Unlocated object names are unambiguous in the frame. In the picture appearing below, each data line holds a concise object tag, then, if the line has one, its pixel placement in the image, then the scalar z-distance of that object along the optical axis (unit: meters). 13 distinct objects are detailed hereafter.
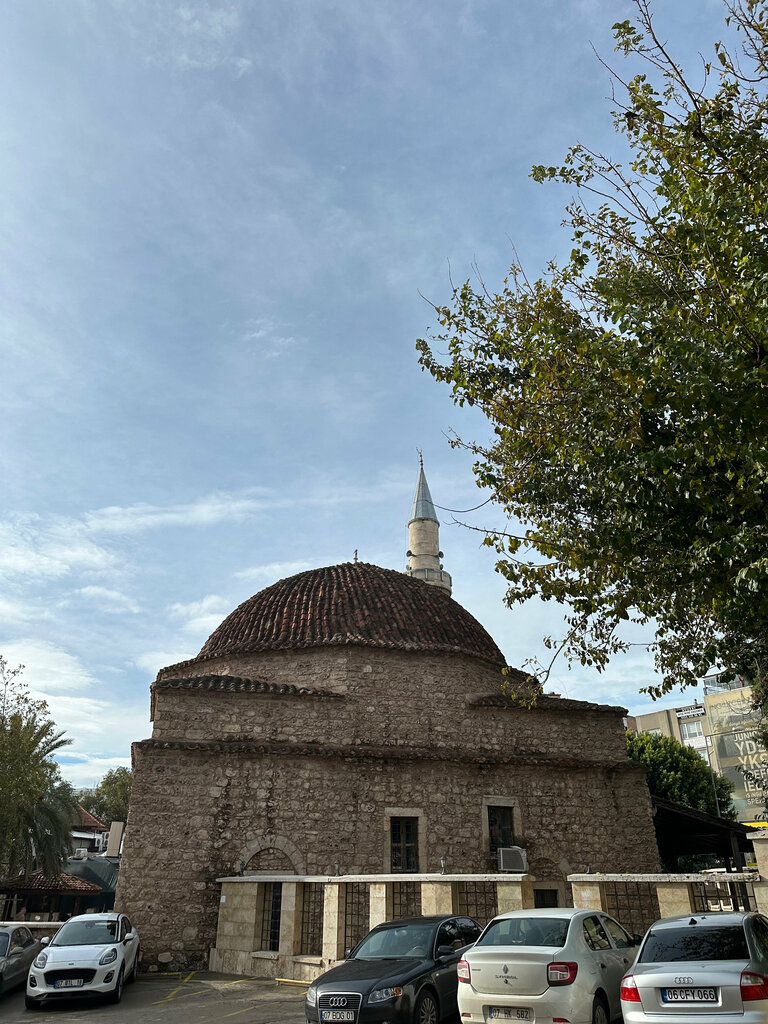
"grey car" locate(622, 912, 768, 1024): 5.35
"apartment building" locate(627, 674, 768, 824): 43.94
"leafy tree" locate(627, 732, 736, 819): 30.67
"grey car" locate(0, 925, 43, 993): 11.13
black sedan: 6.93
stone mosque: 14.67
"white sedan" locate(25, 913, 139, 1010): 10.02
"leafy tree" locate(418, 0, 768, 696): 6.95
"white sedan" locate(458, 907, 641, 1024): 6.17
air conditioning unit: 15.23
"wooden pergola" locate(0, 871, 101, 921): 26.97
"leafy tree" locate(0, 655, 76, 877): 23.94
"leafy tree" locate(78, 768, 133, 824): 55.59
